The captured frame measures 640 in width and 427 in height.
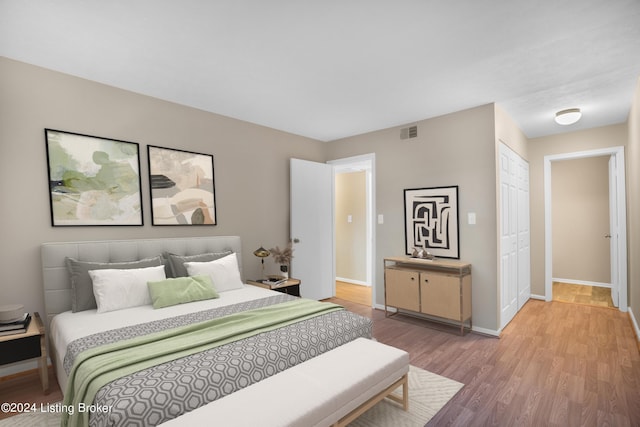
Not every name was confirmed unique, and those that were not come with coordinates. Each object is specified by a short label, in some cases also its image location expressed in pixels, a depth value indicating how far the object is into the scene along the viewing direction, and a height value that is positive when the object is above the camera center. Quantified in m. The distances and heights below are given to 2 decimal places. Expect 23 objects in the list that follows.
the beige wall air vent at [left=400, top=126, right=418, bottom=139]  4.16 +0.95
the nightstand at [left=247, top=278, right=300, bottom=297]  3.78 -0.93
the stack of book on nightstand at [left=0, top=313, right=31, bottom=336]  2.21 -0.77
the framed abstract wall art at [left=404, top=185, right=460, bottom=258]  3.83 -0.22
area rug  2.05 -1.40
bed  1.48 -0.79
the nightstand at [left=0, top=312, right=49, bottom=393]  2.16 -0.90
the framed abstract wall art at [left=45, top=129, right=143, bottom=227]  2.77 +0.31
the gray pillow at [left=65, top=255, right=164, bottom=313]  2.61 -0.57
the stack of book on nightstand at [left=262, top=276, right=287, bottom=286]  3.85 -0.89
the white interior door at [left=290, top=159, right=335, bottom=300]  4.62 -0.30
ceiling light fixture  3.69 +0.97
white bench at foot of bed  1.41 -0.94
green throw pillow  2.67 -0.69
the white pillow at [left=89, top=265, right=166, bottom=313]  2.57 -0.61
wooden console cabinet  3.54 -0.99
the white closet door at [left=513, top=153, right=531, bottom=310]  4.38 -0.50
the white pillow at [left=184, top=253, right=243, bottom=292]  3.15 -0.61
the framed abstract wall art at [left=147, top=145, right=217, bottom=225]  3.36 +0.27
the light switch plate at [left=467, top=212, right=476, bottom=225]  3.67 -0.17
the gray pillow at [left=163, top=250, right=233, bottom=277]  3.17 -0.50
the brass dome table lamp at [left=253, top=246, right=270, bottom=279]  3.94 -0.54
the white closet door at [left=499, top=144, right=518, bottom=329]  3.67 -0.44
